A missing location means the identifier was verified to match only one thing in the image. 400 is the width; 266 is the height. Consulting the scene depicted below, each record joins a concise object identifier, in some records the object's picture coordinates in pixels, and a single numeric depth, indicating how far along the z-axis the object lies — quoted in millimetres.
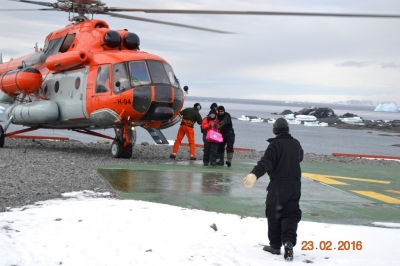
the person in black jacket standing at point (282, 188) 5645
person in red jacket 12930
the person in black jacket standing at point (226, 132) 12914
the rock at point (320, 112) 126312
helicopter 13188
